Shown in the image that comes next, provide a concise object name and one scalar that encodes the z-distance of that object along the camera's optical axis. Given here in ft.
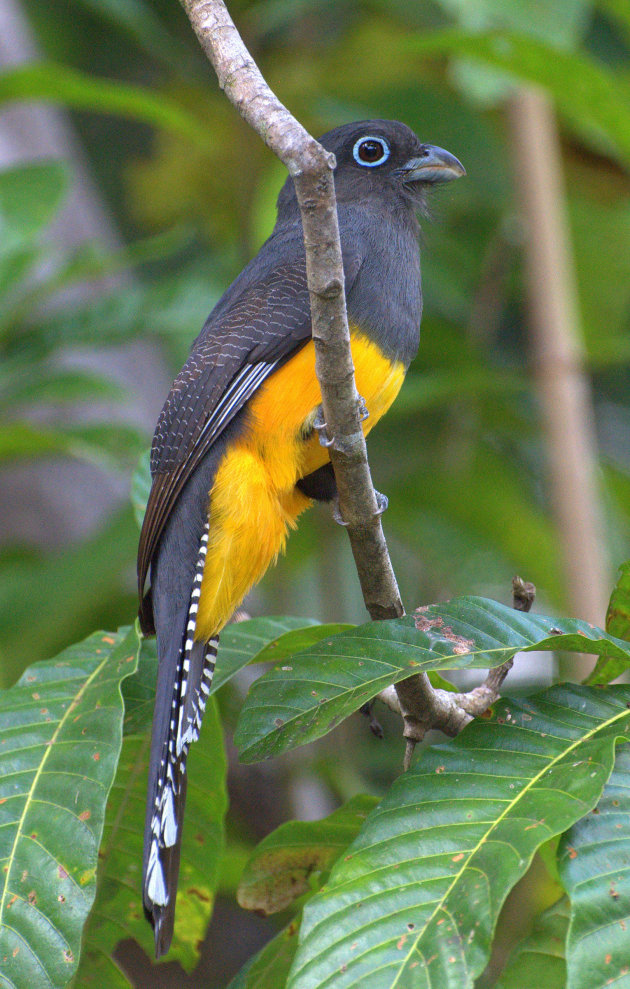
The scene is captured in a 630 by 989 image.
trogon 15.76
